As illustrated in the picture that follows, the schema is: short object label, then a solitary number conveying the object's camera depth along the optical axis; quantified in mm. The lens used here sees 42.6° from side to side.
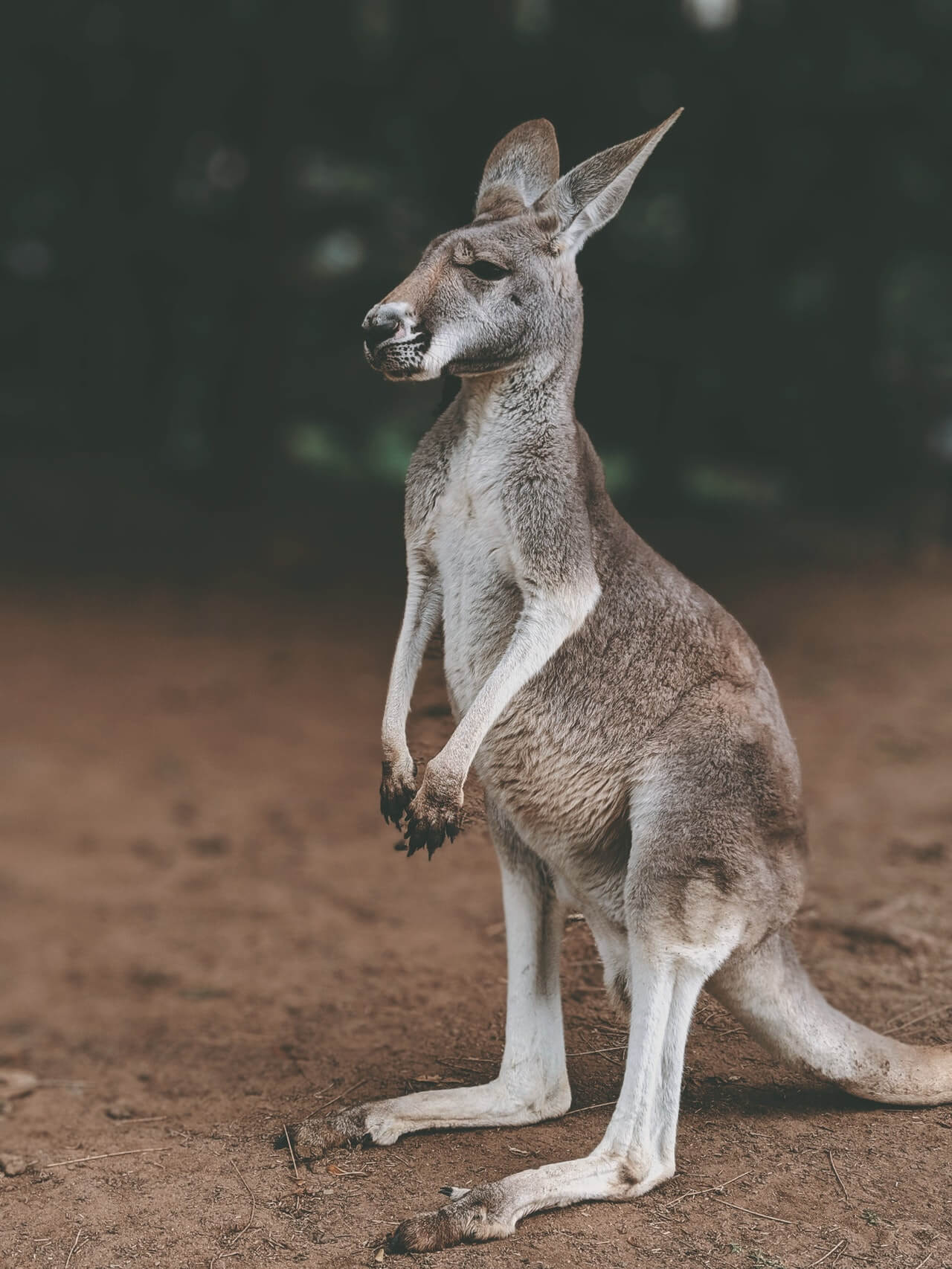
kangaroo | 2834
